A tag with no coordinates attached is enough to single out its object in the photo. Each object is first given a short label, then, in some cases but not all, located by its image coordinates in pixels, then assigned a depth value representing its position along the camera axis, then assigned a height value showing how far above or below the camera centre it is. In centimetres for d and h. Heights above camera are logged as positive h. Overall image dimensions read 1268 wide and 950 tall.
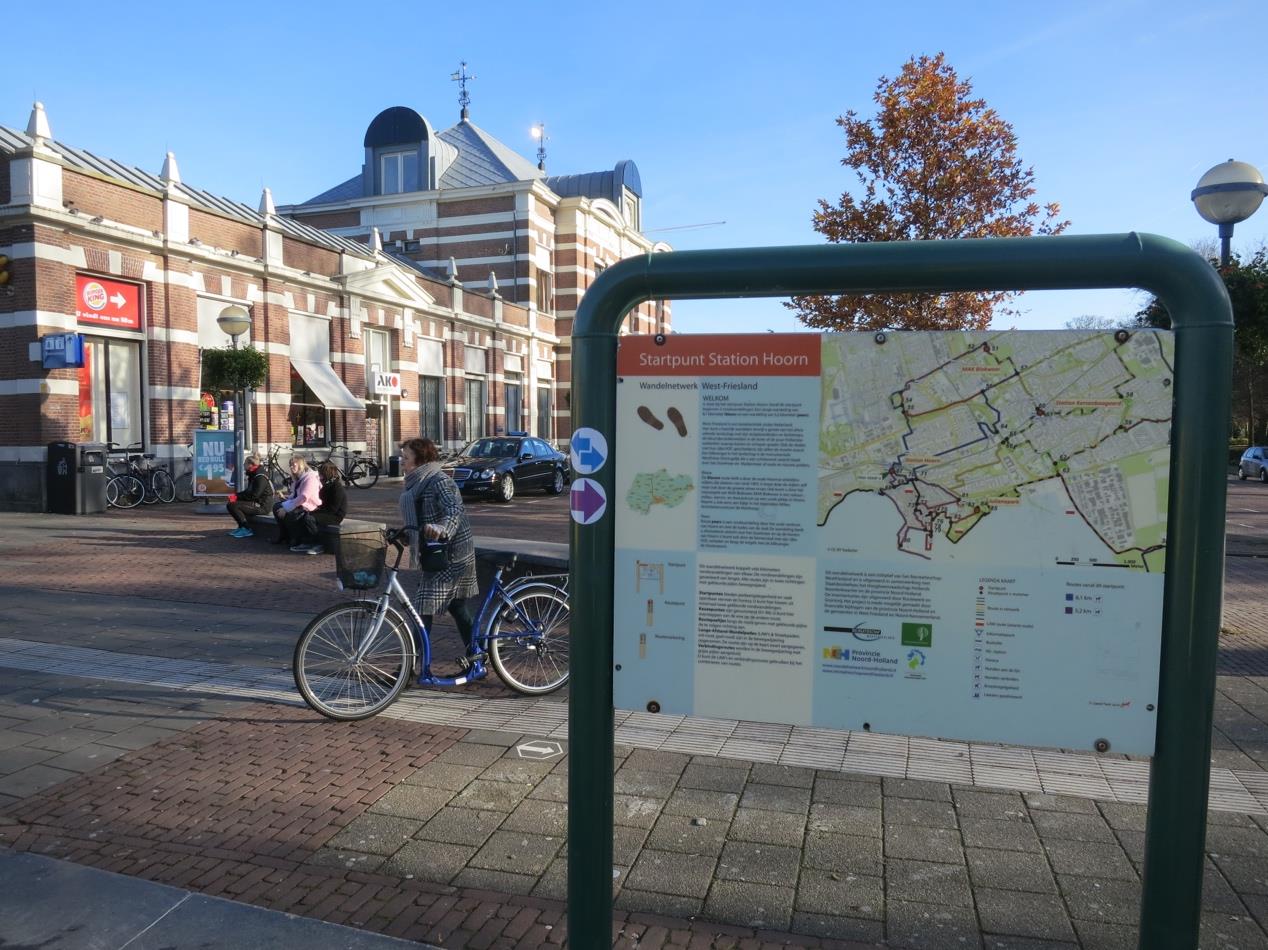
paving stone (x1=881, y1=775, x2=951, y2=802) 434 -167
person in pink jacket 1238 -97
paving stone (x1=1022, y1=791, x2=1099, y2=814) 419 -166
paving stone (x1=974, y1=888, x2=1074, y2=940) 317 -166
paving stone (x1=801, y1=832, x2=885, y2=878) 363 -167
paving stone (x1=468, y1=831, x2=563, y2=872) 365 -170
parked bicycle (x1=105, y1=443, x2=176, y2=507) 1897 -110
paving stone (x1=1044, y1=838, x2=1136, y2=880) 358 -165
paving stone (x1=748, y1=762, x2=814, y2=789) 450 -168
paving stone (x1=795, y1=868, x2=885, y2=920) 331 -167
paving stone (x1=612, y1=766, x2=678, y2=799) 438 -168
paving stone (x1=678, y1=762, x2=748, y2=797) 445 -168
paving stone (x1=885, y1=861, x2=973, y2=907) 339 -167
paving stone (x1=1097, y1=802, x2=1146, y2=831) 401 -165
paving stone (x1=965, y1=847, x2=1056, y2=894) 348 -166
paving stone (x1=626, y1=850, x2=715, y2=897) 348 -168
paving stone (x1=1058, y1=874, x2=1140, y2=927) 326 -166
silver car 3678 -91
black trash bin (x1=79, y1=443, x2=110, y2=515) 1775 -106
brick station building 1872 +356
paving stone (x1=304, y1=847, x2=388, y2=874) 365 -171
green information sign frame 216 +11
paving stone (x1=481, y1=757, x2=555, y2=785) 453 -169
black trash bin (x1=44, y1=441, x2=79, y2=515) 1773 -105
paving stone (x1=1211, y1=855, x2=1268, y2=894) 344 -164
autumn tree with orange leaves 2223 +643
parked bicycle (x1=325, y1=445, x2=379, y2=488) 2539 -121
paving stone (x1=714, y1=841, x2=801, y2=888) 354 -168
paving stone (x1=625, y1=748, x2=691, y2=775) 469 -168
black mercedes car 2100 -88
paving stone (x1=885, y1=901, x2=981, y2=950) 311 -167
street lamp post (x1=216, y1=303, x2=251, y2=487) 1795 +199
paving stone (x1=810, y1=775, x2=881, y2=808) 427 -167
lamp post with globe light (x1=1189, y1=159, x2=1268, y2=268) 815 +217
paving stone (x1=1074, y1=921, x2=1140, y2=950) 308 -166
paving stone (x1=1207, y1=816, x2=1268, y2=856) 375 -164
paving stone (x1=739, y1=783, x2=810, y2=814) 421 -167
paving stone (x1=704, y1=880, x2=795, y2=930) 324 -168
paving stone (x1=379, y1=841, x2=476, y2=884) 359 -170
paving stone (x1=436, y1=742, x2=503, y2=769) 479 -169
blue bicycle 542 -130
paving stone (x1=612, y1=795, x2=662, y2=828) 405 -168
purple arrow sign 250 -20
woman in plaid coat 590 -62
